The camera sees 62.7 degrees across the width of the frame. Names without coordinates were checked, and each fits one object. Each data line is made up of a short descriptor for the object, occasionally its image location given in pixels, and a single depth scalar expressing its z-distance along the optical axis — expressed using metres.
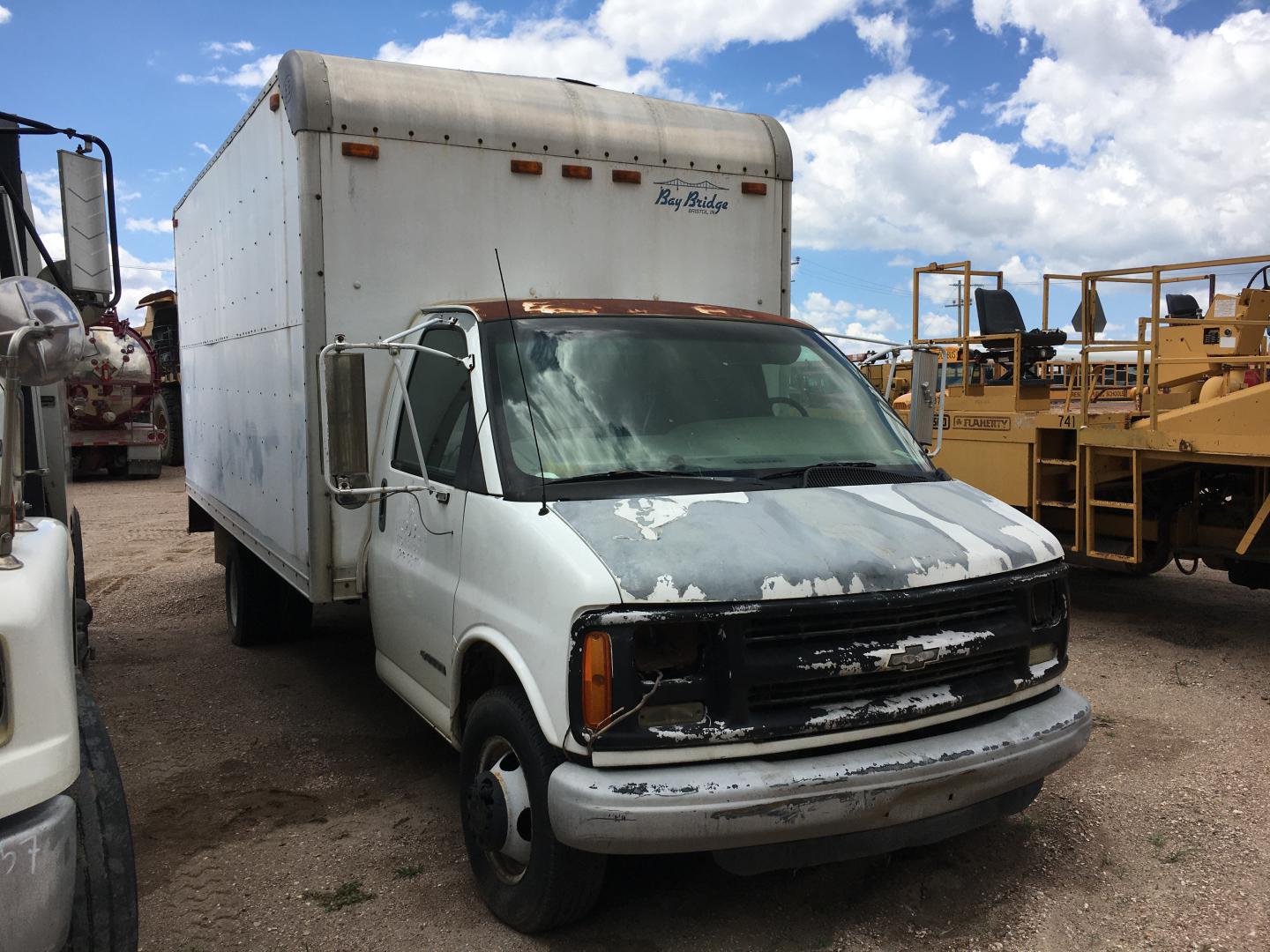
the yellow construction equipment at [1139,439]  6.68
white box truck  2.90
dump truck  22.75
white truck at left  2.12
